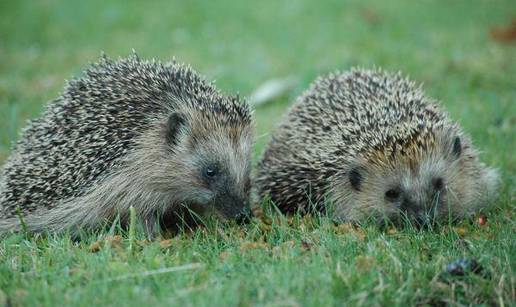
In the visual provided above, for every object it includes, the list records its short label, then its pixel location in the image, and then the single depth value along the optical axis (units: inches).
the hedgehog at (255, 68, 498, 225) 394.0
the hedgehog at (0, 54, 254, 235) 378.3
